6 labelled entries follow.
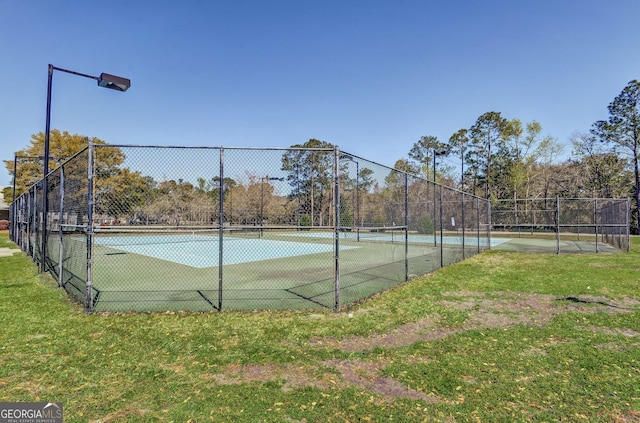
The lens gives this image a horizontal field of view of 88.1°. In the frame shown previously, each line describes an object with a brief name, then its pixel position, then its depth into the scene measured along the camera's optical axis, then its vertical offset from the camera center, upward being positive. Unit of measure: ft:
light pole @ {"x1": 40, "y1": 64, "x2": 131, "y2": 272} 22.65 +9.27
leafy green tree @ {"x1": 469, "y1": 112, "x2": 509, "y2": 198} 132.16 +30.48
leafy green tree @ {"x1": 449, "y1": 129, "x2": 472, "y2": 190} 143.02 +33.14
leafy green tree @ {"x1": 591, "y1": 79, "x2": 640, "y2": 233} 105.60 +30.78
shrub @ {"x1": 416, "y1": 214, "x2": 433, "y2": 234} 59.21 -1.10
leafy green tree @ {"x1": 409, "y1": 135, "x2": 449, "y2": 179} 158.20 +33.68
